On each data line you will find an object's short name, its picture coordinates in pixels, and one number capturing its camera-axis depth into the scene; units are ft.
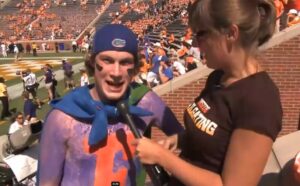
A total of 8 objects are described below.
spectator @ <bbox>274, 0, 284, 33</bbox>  27.47
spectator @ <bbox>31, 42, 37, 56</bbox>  111.38
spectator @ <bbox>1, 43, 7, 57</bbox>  116.06
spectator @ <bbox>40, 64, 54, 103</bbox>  50.76
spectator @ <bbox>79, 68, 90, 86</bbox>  43.39
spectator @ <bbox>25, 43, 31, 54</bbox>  119.97
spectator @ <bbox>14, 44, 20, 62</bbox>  101.57
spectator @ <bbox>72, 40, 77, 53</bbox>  116.61
